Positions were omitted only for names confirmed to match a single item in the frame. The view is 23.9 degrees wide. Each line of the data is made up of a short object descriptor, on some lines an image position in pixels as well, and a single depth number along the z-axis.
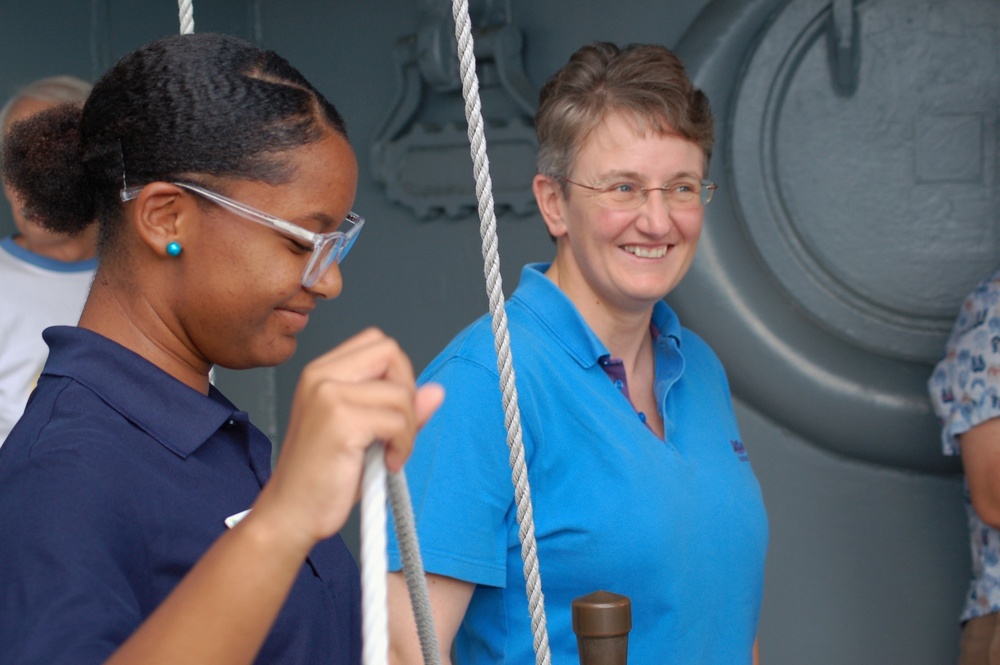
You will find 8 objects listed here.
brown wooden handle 1.50
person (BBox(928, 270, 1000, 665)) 2.38
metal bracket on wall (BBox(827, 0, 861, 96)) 2.88
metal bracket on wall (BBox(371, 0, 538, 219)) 3.12
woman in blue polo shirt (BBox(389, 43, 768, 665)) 1.87
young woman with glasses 1.35
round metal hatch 2.89
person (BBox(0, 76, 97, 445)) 2.67
